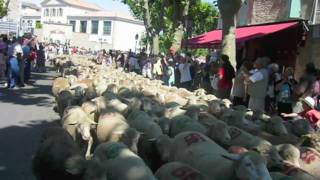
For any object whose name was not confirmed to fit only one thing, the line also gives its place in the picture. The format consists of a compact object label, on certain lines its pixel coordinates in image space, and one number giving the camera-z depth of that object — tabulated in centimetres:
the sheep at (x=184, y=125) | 421
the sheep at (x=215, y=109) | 529
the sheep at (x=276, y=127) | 460
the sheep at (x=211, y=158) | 285
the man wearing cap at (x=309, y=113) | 498
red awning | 1030
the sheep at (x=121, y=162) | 304
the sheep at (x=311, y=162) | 350
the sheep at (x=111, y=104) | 504
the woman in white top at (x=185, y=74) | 1090
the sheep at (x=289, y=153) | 352
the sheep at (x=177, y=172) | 291
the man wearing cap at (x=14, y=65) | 1054
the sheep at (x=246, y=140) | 376
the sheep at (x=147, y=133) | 381
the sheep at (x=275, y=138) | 429
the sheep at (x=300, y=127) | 460
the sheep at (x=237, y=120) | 469
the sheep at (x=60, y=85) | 732
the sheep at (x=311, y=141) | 403
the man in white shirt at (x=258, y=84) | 665
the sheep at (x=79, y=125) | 433
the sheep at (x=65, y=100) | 594
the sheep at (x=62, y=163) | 300
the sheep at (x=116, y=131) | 383
